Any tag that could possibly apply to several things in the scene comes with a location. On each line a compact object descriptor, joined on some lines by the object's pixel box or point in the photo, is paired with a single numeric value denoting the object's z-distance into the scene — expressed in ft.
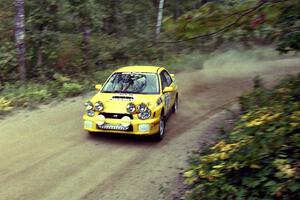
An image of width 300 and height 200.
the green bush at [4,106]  37.89
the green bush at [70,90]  46.03
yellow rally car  28.58
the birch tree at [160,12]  78.88
